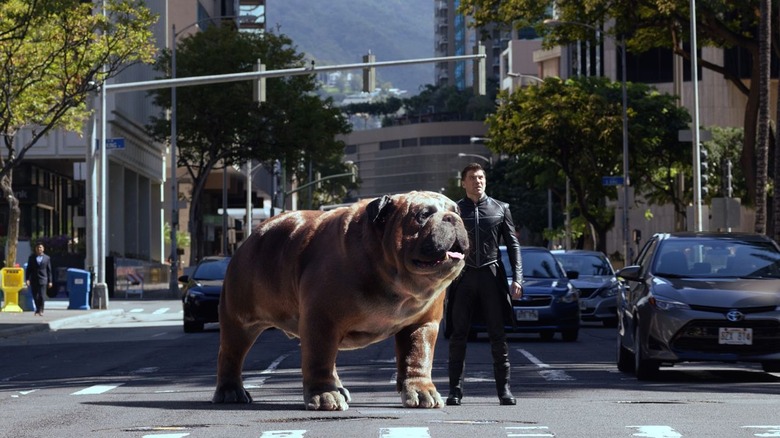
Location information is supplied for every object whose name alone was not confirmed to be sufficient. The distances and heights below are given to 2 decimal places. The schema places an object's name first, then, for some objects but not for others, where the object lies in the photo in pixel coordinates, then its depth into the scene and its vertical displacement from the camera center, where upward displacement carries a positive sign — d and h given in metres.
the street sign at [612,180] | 49.44 +1.50
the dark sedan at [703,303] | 15.05 -0.75
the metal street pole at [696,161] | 38.34 +1.66
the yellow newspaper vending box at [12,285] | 39.91 -1.29
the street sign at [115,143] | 38.81 +2.27
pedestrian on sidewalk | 37.22 -1.00
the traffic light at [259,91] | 35.75 +3.25
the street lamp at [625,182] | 51.58 +1.50
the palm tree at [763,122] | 31.98 +2.15
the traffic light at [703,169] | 41.77 +1.53
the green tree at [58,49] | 31.06 +4.01
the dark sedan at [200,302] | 29.16 -1.30
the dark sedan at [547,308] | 24.14 -1.24
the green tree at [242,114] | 62.34 +4.76
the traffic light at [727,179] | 39.72 +1.20
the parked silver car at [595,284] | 30.25 -1.12
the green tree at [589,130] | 53.78 +3.45
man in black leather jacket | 11.98 -0.42
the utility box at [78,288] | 40.69 -1.41
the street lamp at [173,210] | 56.47 +0.86
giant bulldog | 9.94 -0.35
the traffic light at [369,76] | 34.47 +3.42
